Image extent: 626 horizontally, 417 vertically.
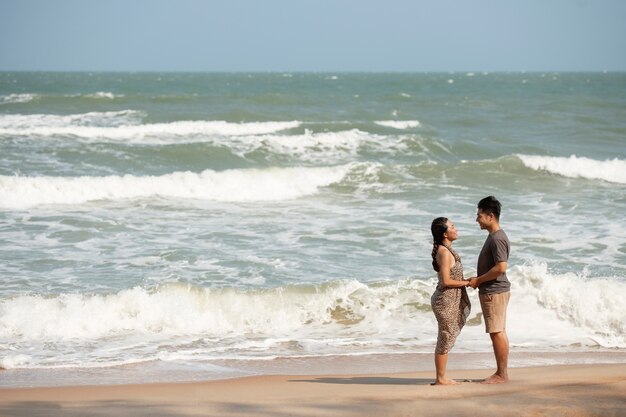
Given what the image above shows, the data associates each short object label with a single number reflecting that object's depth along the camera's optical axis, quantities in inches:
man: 496.1
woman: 493.0
